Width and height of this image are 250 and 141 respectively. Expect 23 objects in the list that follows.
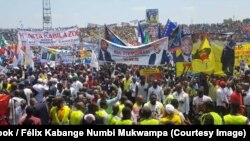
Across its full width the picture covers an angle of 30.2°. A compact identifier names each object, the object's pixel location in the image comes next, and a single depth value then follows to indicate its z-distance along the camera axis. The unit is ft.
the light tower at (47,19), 189.06
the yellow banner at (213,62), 41.22
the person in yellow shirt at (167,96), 36.95
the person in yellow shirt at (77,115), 28.89
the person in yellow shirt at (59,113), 30.52
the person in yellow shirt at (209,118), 25.23
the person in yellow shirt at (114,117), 27.84
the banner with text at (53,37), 77.05
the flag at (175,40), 50.08
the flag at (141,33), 77.58
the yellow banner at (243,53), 60.44
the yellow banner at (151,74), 46.94
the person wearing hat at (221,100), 41.04
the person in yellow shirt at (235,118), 25.30
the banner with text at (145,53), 46.88
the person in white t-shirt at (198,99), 36.73
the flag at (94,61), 70.83
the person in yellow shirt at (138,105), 32.92
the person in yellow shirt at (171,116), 27.44
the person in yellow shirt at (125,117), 26.02
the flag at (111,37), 54.54
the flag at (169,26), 66.54
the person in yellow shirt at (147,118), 25.60
